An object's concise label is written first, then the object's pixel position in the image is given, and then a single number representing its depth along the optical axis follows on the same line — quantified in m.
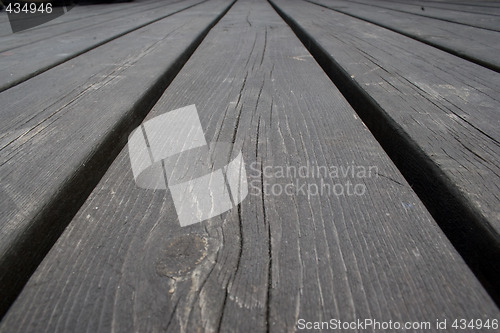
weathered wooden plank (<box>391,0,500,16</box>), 0.70
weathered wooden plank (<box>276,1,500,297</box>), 0.13
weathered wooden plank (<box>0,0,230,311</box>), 0.13
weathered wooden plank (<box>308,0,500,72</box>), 0.35
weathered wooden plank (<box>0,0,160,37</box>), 0.65
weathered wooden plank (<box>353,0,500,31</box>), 0.54
